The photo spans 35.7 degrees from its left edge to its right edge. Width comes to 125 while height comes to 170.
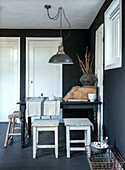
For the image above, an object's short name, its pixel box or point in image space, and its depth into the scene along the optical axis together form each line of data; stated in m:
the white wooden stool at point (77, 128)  2.82
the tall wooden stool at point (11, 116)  3.31
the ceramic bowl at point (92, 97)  3.18
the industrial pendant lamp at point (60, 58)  3.05
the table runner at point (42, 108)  3.05
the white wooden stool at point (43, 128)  2.79
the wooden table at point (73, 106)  3.13
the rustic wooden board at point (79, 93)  3.30
